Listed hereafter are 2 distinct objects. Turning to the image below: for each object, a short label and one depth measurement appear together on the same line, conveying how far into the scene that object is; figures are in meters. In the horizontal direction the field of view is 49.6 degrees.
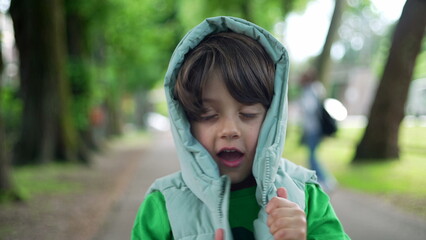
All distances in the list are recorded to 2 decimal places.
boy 1.61
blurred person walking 7.69
